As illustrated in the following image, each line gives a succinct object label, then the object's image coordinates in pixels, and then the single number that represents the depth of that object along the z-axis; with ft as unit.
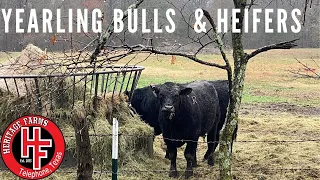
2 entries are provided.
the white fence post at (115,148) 16.69
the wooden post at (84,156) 21.88
